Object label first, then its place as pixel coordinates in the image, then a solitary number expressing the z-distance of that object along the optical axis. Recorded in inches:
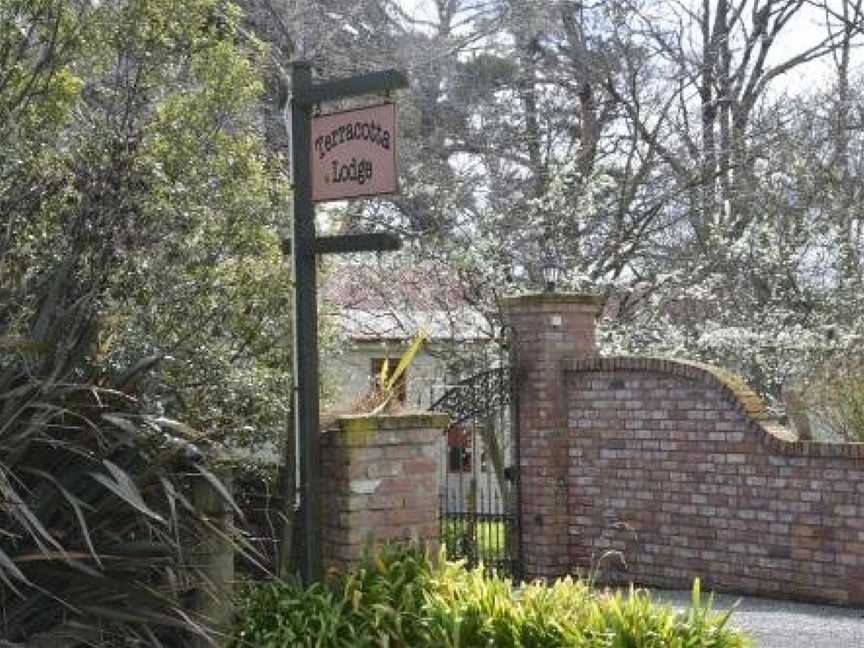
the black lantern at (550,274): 406.9
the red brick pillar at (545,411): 400.5
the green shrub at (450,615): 183.6
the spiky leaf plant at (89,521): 169.9
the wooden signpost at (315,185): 213.9
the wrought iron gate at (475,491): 407.2
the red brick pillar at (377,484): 215.3
